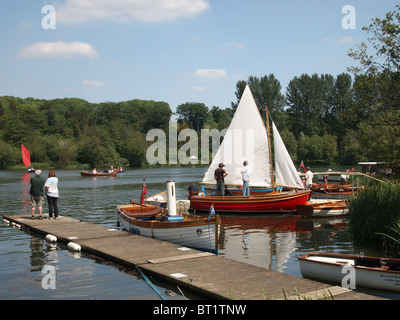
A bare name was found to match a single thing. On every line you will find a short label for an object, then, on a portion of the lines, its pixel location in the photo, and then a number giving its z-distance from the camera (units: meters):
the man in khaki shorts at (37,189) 18.33
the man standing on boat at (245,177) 25.15
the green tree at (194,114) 165.38
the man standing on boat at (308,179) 29.78
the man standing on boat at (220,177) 25.69
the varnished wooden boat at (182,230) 13.94
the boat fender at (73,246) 14.29
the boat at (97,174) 78.47
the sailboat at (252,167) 24.86
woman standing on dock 18.48
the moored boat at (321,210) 22.53
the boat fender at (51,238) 15.89
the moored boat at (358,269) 10.20
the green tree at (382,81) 17.92
